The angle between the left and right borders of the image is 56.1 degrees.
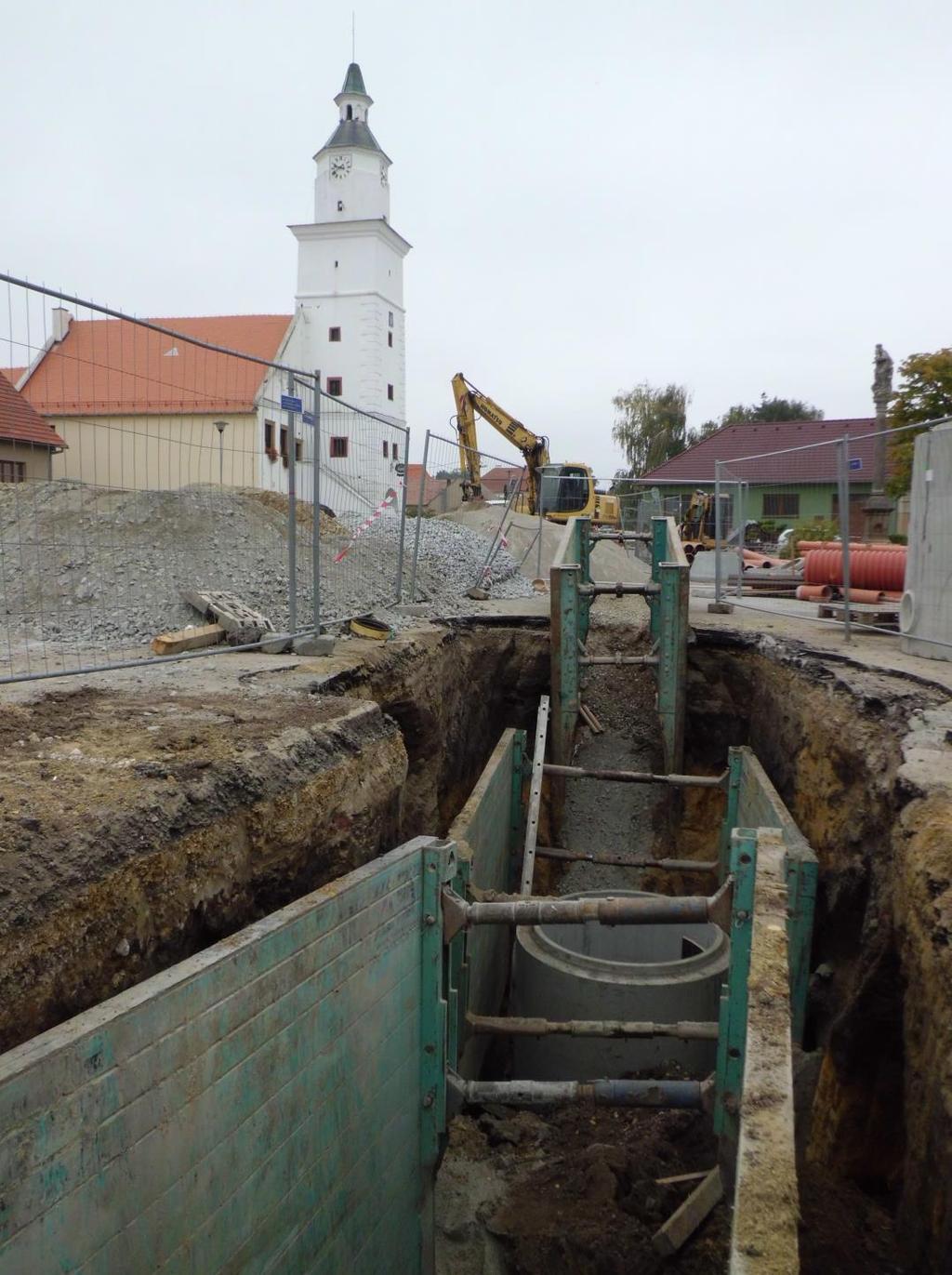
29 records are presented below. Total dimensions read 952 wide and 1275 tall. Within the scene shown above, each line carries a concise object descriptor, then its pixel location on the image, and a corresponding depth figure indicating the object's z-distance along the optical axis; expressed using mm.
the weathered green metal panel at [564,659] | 7562
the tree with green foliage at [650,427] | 48906
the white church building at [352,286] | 36156
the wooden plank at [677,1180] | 3846
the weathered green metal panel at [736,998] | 3492
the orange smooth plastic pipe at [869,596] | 8039
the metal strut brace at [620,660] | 7590
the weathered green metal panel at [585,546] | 8977
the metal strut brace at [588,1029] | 4070
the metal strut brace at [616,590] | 7602
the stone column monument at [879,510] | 18578
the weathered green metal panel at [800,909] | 4312
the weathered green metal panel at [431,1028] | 3510
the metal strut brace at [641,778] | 6988
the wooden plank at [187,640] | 5637
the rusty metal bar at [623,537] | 8320
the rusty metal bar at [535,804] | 6297
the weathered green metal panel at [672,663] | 7516
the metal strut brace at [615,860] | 6715
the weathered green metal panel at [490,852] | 4883
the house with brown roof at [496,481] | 33153
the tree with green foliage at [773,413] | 58250
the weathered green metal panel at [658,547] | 8089
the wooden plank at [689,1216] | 3498
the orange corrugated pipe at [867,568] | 7949
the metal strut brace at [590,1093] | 3729
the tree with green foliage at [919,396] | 23078
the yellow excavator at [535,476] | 18062
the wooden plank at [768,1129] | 1745
